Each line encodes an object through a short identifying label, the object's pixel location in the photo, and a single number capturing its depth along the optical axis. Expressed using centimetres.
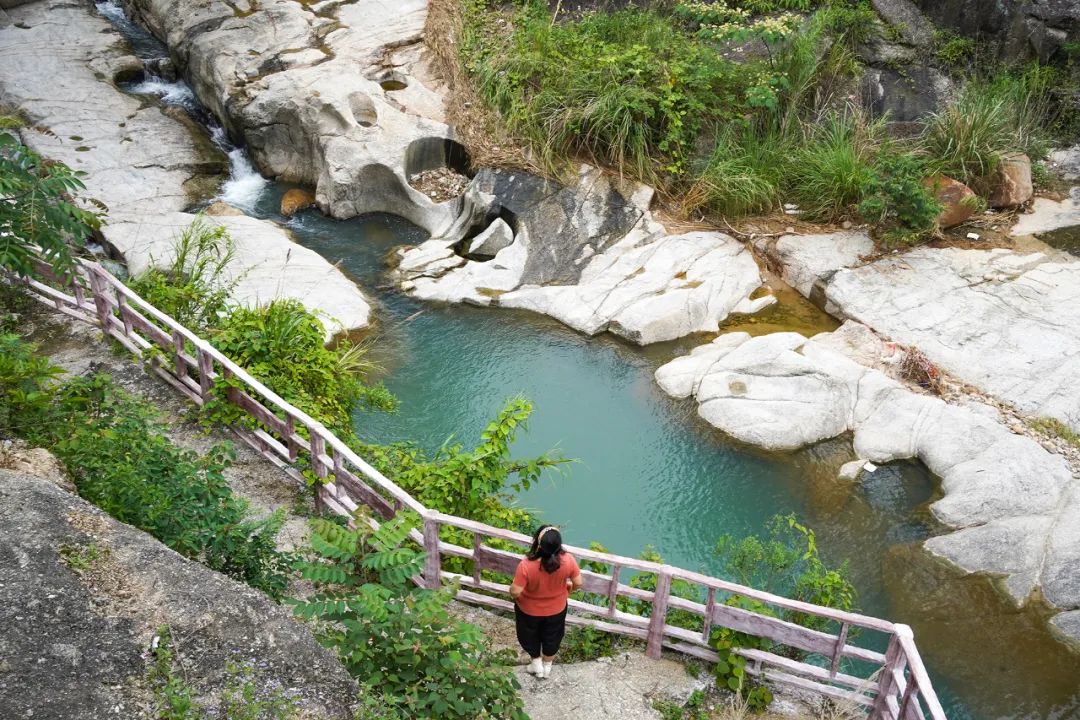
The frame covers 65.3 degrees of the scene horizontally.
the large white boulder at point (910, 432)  723
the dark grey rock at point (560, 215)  1088
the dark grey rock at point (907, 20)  1248
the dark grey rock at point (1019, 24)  1170
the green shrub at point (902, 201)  991
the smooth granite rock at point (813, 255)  1034
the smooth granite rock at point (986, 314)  876
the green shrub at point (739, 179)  1101
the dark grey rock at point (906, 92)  1194
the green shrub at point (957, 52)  1218
